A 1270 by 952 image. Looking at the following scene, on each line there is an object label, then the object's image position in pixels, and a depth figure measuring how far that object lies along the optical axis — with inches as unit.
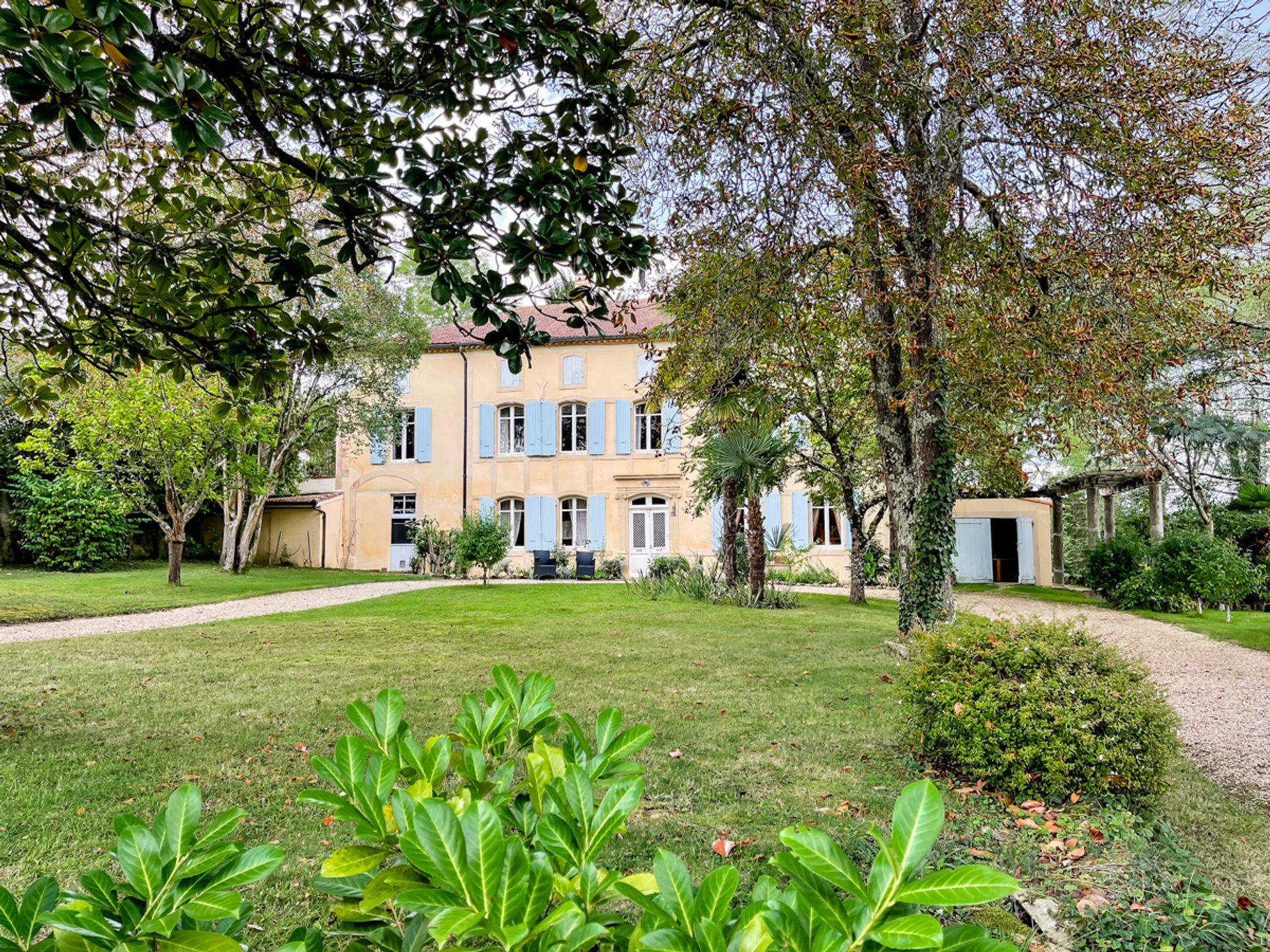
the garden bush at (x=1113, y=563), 610.5
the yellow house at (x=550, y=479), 925.8
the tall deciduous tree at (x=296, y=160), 79.0
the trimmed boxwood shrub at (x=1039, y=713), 157.3
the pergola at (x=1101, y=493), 637.9
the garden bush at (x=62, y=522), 772.0
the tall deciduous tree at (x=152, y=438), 570.6
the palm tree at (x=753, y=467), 544.7
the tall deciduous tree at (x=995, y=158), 203.6
